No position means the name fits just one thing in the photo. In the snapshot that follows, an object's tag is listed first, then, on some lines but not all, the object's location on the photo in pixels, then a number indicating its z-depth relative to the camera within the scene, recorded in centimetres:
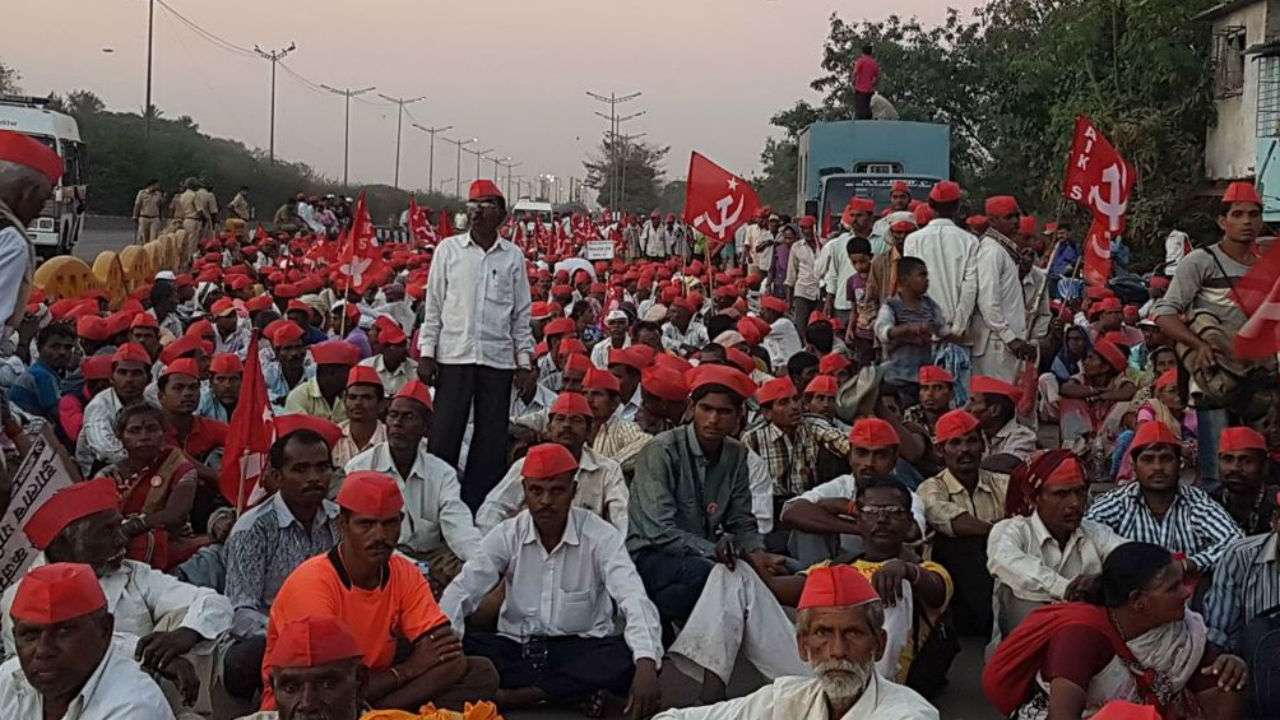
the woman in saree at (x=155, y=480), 704
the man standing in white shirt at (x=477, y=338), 866
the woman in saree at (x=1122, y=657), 496
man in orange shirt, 523
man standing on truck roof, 2477
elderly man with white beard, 427
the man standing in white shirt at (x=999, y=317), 958
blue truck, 2059
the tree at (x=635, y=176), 9500
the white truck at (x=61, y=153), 2653
